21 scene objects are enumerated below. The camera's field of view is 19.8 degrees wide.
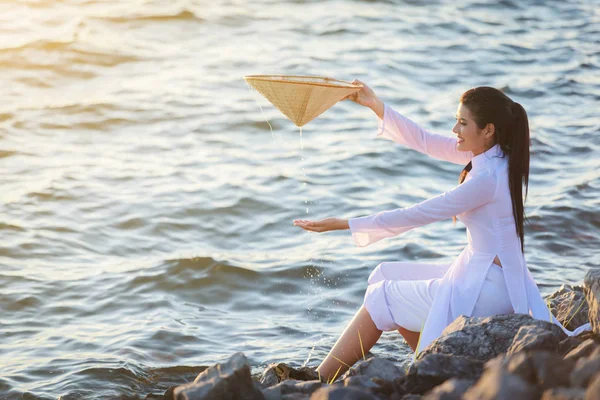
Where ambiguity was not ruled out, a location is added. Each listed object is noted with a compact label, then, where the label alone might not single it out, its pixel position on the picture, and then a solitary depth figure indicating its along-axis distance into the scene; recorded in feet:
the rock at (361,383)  29.11
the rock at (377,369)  31.95
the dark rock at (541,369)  24.50
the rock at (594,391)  20.54
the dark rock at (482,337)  31.43
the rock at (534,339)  29.39
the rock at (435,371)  28.61
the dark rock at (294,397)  29.69
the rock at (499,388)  21.12
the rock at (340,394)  26.15
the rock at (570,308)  42.82
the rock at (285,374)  37.79
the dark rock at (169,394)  36.38
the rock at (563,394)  21.92
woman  35.30
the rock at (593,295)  36.38
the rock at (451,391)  23.42
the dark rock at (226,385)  27.68
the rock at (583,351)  27.98
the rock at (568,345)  30.24
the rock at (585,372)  23.25
